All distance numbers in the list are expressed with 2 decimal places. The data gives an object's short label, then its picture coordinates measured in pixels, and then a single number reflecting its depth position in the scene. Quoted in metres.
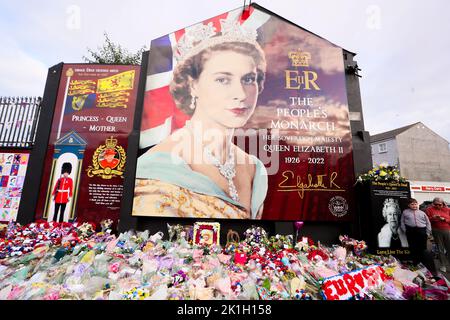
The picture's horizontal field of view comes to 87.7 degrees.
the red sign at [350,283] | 2.96
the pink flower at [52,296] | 2.65
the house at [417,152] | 19.47
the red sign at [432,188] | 15.96
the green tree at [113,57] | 16.48
